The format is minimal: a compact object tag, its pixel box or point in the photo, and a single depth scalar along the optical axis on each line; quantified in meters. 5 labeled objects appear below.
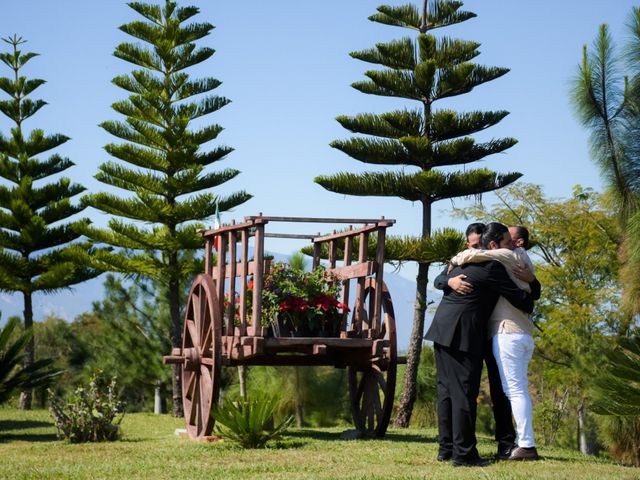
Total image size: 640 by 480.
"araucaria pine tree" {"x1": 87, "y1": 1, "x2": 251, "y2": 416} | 20.88
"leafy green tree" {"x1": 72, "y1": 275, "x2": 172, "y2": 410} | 29.84
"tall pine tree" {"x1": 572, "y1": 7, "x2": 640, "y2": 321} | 13.66
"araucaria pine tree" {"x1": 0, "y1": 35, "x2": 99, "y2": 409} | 22.06
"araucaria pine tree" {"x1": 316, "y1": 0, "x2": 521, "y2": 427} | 18.39
